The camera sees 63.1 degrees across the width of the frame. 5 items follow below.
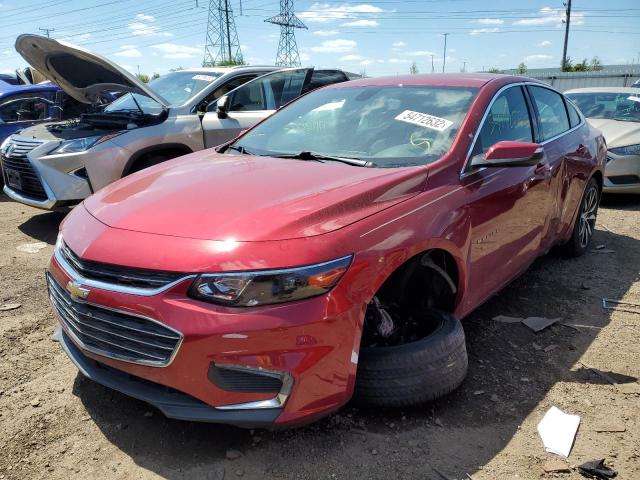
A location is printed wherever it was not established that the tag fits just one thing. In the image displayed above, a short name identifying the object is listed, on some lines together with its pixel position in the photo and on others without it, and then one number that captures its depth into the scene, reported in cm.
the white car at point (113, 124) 525
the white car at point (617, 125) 689
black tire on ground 240
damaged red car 200
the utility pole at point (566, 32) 4125
